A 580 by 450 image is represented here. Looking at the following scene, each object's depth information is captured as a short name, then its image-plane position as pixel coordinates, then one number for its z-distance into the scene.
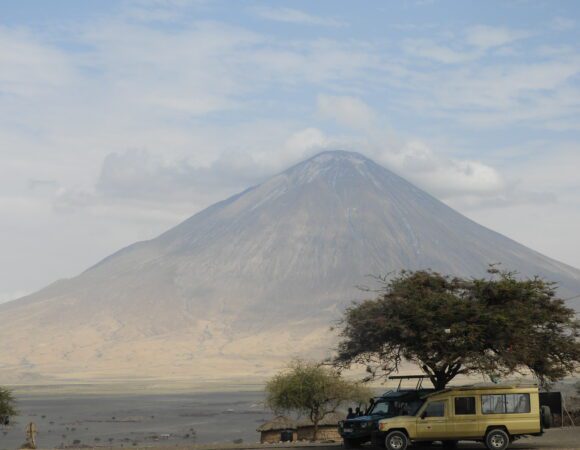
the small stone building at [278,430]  54.06
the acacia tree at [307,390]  57.50
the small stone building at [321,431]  54.72
